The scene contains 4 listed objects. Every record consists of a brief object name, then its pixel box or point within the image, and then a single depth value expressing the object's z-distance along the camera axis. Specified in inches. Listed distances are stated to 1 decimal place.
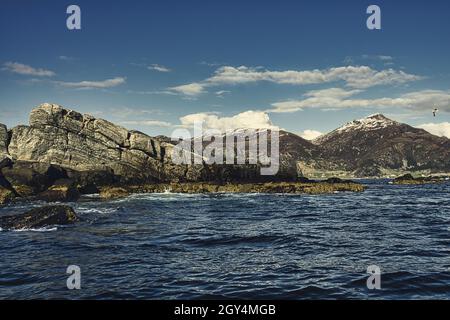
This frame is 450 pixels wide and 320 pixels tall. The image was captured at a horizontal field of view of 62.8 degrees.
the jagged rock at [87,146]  3029.0
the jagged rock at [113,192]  2599.7
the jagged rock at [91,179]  2738.7
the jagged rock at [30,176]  2511.1
